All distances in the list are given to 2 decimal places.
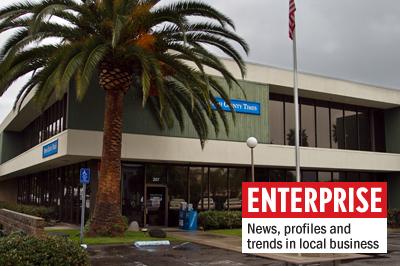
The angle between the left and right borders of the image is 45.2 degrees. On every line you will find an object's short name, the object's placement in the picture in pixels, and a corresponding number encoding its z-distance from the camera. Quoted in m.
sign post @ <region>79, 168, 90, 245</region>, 14.52
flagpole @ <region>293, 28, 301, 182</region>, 14.87
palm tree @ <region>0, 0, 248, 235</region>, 15.22
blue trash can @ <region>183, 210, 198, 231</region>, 23.11
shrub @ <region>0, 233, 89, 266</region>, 8.49
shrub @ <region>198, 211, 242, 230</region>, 22.91
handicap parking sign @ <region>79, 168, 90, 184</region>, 14.54
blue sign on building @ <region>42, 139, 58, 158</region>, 21.62
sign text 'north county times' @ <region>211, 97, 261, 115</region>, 24.81
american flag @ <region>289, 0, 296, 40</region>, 15.95
